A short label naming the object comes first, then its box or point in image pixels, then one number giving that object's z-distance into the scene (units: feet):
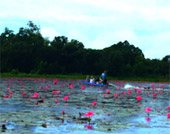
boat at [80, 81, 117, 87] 122.26
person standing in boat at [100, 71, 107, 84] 125.38
